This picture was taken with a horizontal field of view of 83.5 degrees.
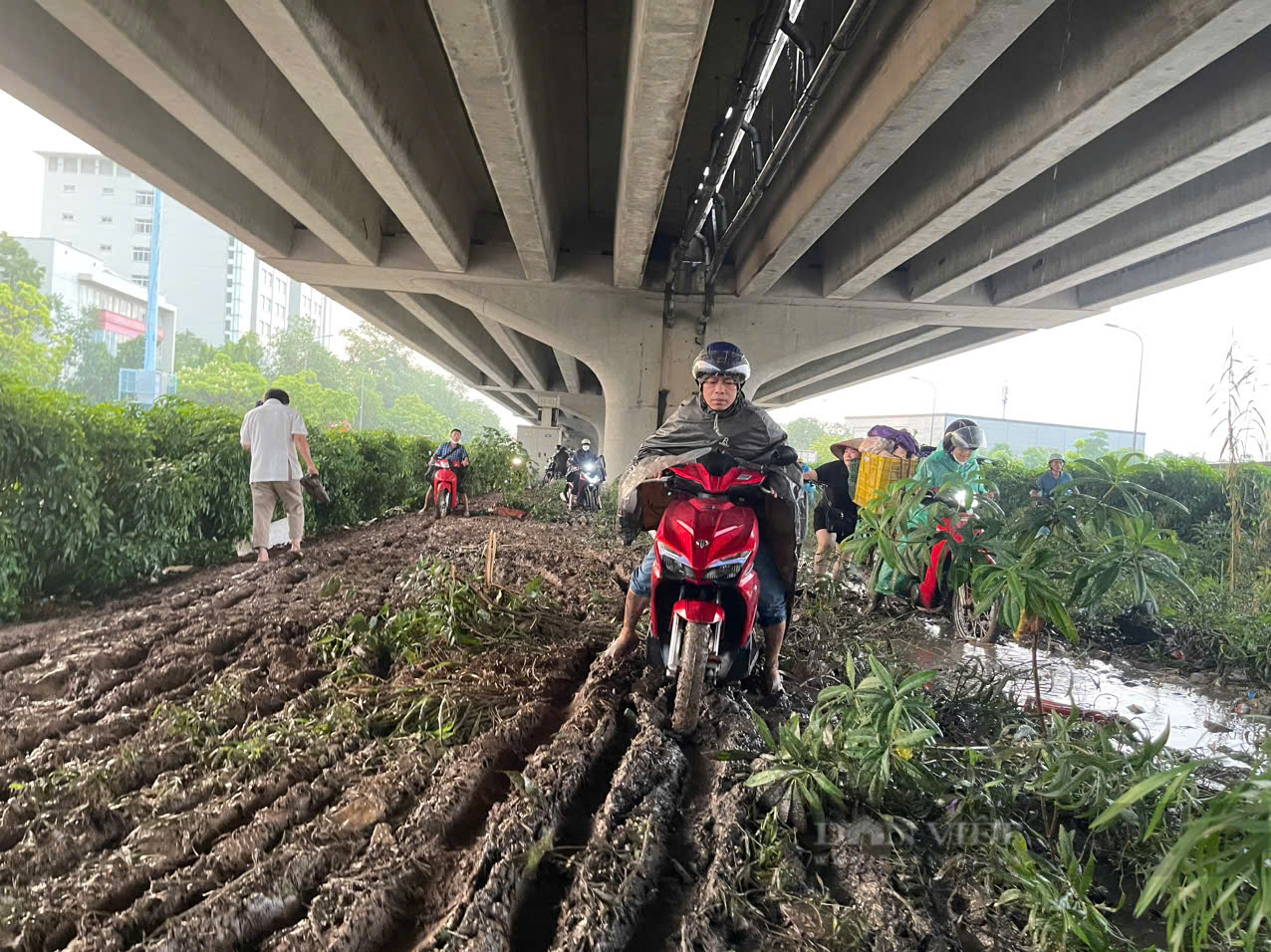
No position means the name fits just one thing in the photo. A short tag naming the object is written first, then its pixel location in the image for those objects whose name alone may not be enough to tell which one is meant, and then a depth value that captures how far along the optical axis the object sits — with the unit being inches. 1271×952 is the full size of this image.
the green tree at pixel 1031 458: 961.3
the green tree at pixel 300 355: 2445.9
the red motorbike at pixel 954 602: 185.0
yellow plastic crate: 231.8
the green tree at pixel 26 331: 1128.8
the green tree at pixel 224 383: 1776.6
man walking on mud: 282.2
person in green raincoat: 222.4
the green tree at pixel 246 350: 2077.3
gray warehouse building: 2308.1
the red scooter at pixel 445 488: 478.6
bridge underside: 196.9
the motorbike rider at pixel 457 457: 482.3
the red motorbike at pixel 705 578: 131.7
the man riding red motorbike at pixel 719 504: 133.6
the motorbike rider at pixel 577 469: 613.9
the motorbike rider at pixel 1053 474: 443.8
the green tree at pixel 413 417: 2647.6
